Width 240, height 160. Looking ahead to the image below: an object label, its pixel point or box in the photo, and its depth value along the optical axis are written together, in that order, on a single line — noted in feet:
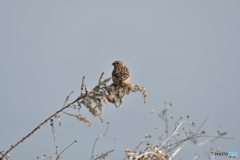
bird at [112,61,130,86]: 49.04
